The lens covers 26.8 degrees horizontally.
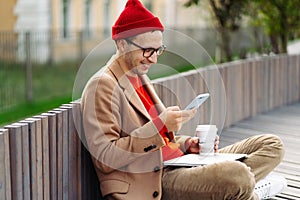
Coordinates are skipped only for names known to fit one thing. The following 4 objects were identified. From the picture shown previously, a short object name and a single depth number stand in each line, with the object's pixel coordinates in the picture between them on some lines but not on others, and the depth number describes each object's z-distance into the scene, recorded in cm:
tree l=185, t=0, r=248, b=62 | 955
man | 361
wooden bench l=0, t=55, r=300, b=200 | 331
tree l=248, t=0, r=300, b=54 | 899
